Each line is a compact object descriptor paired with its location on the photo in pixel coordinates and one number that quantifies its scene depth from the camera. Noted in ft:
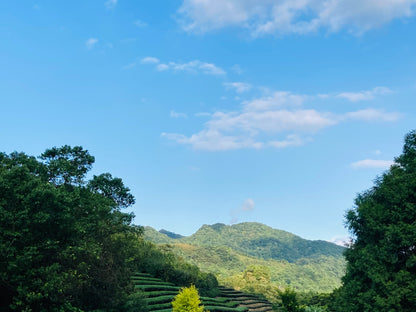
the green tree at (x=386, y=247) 82.43
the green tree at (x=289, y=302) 127.24
